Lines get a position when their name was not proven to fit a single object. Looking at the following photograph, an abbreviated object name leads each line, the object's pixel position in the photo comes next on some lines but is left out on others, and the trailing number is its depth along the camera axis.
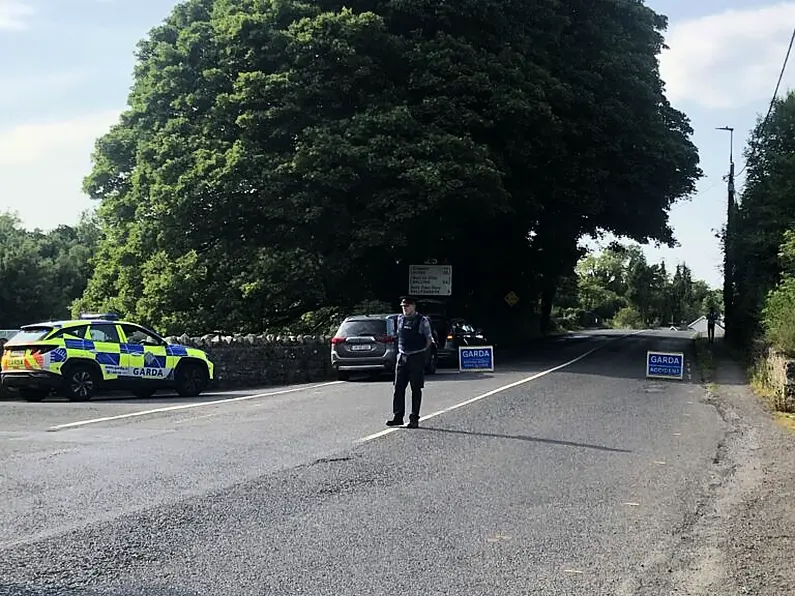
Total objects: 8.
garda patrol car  18.22
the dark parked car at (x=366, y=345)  23.92
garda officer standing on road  13.43
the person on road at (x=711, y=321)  50.25
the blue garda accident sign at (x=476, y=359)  26.58
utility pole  42.41
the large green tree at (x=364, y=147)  30.34
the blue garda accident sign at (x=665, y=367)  24.33
